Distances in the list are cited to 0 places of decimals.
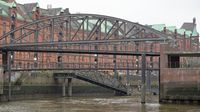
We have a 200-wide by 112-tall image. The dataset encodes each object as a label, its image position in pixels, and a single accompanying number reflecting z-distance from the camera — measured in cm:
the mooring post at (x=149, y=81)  9614
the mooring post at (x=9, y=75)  7107
